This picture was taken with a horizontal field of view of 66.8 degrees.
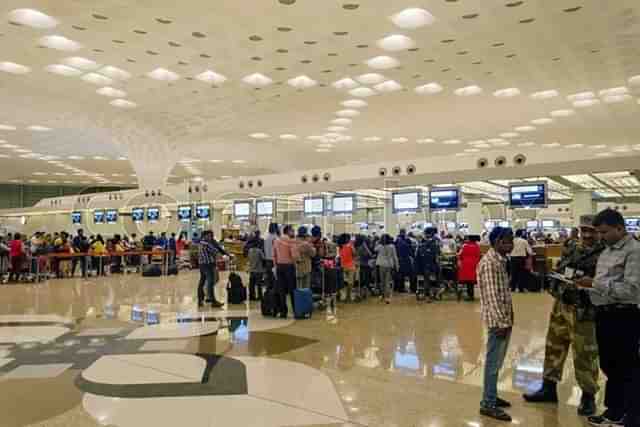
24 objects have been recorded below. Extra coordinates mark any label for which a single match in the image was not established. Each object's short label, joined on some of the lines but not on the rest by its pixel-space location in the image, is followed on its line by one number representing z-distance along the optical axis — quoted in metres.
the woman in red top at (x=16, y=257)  14.69
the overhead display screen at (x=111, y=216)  24.91
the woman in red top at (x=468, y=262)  10.22
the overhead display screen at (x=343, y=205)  16.72
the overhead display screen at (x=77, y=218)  27.23
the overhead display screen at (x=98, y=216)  25.53
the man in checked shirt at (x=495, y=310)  3.77
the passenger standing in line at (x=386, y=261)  10.29
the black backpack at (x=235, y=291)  9.94
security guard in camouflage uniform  3.86
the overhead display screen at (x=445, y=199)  13.92
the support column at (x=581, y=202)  22.72
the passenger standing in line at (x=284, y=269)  8.23
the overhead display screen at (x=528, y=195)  13.13
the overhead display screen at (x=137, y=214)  22.64
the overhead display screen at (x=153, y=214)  21.95
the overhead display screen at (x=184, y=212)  21.35
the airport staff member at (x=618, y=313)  3.32
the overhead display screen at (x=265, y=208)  18.70
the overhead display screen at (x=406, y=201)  14.63
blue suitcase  8.23
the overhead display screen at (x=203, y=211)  20.70
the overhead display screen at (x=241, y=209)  19.61
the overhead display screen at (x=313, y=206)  17.20
